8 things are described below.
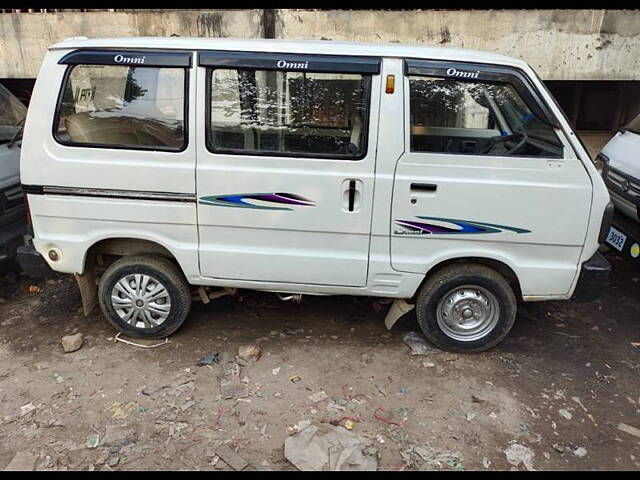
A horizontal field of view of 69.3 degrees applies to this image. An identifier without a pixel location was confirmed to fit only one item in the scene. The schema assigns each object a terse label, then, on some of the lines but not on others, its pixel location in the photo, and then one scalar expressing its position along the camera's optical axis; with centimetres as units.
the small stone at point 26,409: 295
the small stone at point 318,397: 309
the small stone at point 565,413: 298
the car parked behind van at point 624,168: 395
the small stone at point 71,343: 354
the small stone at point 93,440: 271
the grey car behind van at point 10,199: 408
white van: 303
